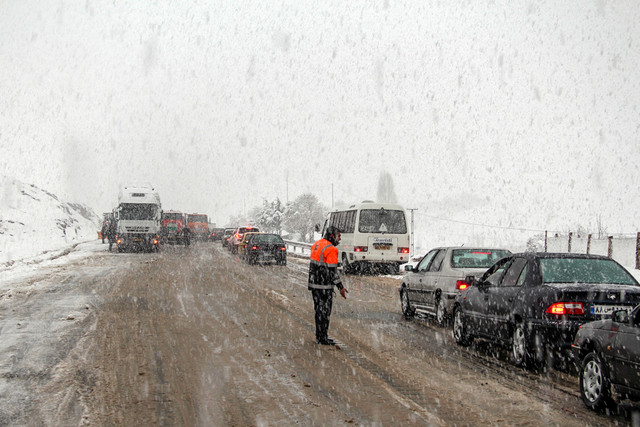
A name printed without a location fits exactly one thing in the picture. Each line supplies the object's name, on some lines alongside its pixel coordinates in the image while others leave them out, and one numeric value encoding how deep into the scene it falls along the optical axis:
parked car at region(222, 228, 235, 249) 48.30
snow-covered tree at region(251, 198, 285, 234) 146.50
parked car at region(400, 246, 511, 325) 10.86
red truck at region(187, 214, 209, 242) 70.80
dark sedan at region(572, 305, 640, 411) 5.35
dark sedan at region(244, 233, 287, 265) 28.64
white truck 37.69
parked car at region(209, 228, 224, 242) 73.19
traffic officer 9.27
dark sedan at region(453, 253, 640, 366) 7.05
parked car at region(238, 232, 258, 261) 32.21
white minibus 23.50
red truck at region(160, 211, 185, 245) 52.16
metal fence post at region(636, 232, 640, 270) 21.40
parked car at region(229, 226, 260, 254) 39.77
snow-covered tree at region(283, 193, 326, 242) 139.62
